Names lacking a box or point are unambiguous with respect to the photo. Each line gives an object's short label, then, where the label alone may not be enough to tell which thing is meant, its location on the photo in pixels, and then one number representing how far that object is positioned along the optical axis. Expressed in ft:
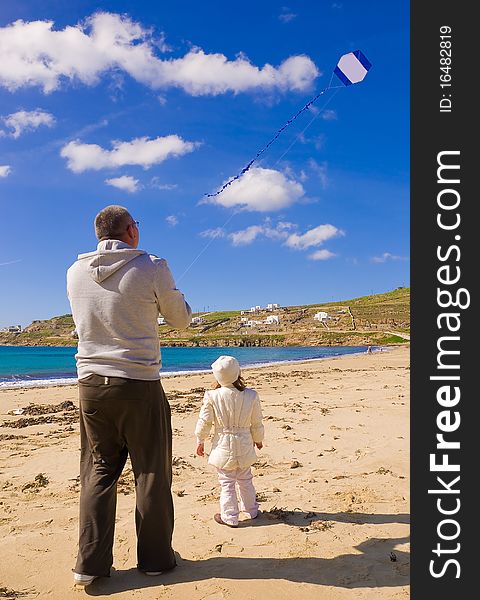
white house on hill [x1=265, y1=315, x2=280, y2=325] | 349.20
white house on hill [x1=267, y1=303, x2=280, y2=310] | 475.72
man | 10.95
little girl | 14.49
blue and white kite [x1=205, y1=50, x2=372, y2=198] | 20.71
